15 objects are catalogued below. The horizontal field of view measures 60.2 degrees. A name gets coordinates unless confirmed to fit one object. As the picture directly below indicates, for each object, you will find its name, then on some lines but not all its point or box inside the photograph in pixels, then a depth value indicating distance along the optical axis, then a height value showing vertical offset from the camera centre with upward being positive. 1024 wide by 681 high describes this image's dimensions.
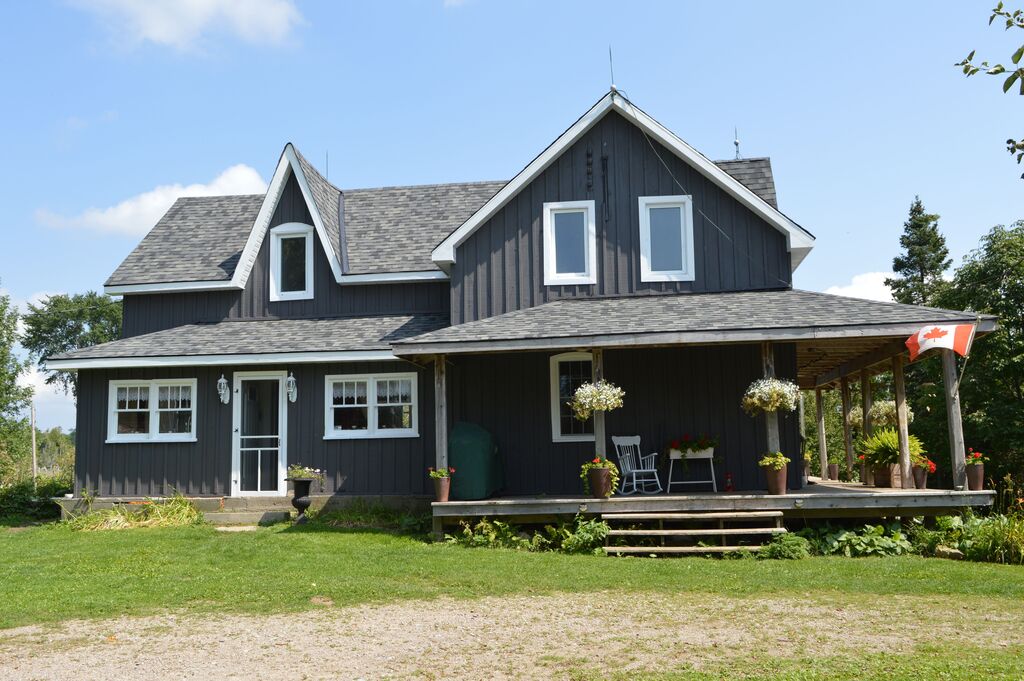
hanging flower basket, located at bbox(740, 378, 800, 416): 12.60 +0.30
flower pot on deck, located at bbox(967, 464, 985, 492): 12.33 -0.87
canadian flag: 12.03 +1.04
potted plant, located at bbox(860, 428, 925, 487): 14.39 -0.64
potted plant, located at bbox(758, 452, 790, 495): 12.50 -0.76
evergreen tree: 39.72 +7.19
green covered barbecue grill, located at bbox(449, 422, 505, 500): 13.45 -0.63
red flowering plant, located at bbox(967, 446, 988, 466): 12.43 -0.63
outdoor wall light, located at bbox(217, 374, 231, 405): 16.39 +0.64
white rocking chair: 14.15 -0.80
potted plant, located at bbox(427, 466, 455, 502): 13.12 -0.91
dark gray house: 14.27 +1.36
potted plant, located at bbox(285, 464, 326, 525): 15.30 -1.12
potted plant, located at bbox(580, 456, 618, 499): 12.77 -0.83
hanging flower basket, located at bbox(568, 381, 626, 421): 12.88 +0.31
